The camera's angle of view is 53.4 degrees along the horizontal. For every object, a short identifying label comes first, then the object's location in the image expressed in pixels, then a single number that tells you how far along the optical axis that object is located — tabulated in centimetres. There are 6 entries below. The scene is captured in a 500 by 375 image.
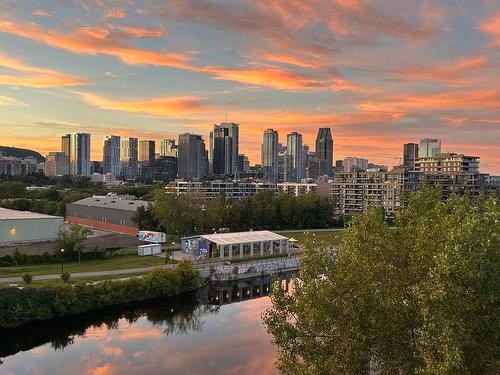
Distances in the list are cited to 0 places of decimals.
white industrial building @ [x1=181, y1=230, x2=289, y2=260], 6775
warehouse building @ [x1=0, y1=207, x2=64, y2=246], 7075
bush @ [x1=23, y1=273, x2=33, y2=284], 4523
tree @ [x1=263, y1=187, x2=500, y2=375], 1606
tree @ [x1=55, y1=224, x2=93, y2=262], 5975
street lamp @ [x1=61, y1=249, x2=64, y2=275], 5332
